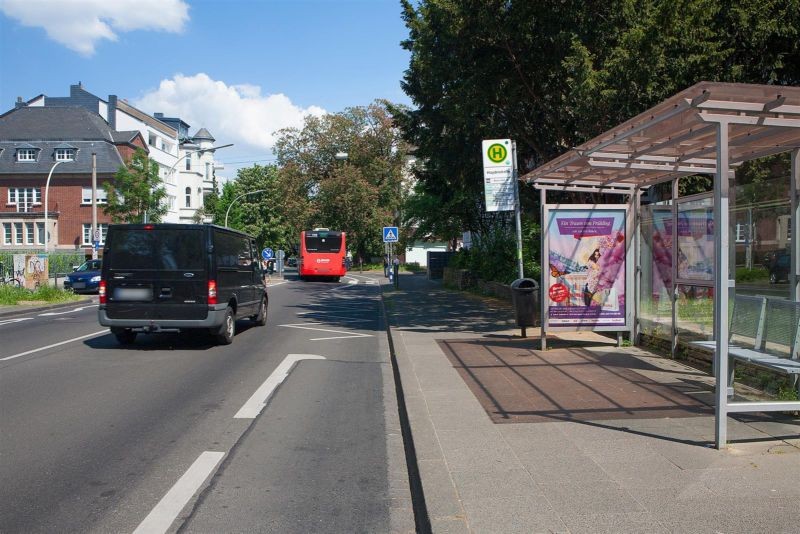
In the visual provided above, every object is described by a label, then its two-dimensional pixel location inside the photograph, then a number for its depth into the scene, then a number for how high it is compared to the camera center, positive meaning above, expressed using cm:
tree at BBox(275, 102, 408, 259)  6538 +859
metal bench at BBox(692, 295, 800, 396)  672 -86
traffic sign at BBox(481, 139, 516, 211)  1274 +154
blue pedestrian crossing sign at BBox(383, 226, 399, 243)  3362 +121
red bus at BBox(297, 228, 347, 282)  4434 +48
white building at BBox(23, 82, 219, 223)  6406 +1251
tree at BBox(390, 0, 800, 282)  1275 +408
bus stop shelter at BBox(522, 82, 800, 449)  564 +122
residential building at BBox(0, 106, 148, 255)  5597 +736
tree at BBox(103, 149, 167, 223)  3519 +362
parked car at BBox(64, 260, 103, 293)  3011 -75
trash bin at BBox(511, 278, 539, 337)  1228 -75
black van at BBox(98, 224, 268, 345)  1212 -29
